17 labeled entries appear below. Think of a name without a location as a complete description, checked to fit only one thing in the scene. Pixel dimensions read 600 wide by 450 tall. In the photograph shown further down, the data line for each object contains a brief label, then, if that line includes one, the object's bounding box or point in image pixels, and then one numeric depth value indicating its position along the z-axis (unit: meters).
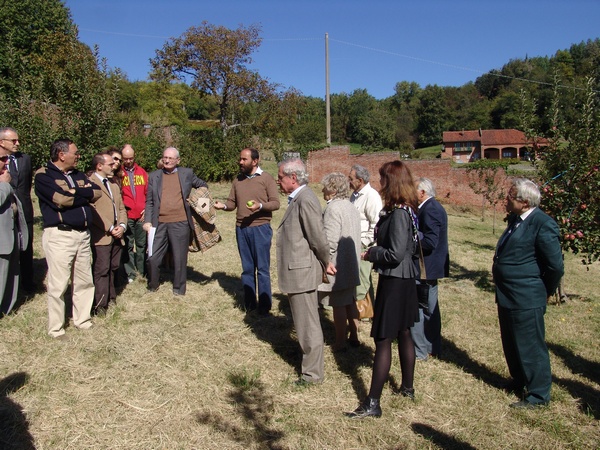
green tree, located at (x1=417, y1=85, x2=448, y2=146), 82.31
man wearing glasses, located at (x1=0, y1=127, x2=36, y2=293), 6.05
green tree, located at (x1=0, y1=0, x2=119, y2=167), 8.46
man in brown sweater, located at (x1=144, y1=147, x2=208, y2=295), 6.27
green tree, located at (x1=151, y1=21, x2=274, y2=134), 20.12
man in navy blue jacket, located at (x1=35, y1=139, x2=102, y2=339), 4.85
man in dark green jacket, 4.04
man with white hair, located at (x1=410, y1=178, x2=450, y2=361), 4.81
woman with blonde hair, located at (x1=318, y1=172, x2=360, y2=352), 4.91
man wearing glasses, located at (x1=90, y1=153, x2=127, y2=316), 5.71
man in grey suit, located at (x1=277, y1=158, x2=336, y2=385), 4.18
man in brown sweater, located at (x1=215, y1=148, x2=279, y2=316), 5.97
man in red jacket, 6.99
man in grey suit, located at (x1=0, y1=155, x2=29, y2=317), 5.27
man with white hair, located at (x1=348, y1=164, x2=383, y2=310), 5.59
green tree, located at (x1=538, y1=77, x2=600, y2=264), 7.18
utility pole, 27.70
